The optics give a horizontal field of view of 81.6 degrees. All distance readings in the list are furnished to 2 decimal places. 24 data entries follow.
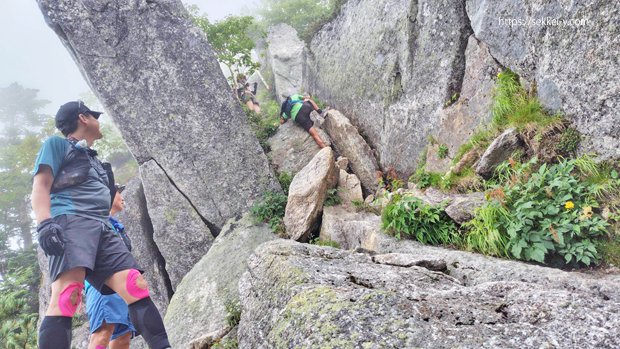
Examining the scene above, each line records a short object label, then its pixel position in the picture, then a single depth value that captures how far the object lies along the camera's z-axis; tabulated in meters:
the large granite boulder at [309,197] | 8.00
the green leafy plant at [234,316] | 4.07
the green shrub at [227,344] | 3.61
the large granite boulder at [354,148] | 9.70
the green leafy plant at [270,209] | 9.17
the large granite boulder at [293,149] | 10.77
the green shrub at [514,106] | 5.51
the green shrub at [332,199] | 8.33
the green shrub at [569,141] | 4.98
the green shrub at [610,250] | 3.83
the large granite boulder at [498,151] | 5.61
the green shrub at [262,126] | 11.92
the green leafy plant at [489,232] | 4.48
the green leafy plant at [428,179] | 6.66
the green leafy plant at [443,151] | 7.49
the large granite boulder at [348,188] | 8.54
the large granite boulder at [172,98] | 9.23
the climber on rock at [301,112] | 11.23
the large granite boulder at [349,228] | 6.34
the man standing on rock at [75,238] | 3.96
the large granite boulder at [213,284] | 6.27
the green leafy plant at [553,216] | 4.02
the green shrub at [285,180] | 10.11
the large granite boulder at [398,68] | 7.96
